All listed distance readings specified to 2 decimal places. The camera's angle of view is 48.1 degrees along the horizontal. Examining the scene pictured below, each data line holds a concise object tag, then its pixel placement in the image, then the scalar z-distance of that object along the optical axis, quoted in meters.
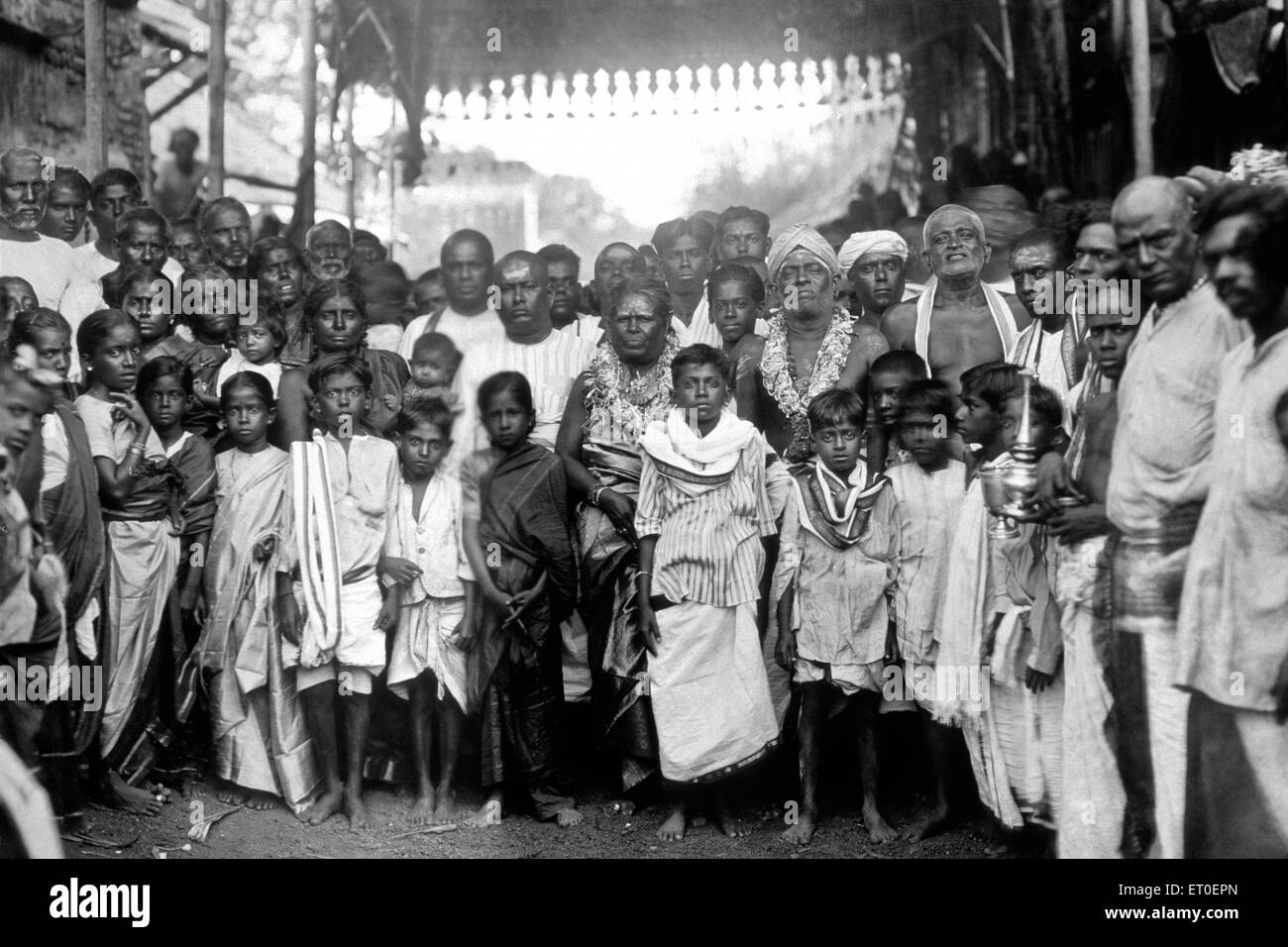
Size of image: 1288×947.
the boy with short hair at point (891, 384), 5.09
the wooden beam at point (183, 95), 8.46
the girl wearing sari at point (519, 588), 5.21
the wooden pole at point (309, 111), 6.80
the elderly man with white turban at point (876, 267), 5.52
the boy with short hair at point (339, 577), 5.16
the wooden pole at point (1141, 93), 5.49
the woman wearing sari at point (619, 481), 5.19
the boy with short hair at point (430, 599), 5.22
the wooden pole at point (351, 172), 7.43
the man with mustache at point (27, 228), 5.72
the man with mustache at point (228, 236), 6.01
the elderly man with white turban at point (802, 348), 5.23
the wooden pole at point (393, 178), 7.78
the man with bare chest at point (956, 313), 5.26
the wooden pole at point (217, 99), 6.41
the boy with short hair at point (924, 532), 5.00
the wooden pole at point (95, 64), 6.15
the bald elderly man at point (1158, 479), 4.50
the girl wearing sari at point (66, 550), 5.04
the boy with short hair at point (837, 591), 5.00
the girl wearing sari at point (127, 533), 5.16
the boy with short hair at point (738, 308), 5.40
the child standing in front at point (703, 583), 5.05
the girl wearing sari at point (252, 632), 5.23
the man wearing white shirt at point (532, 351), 5.51
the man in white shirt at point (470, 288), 5.68
